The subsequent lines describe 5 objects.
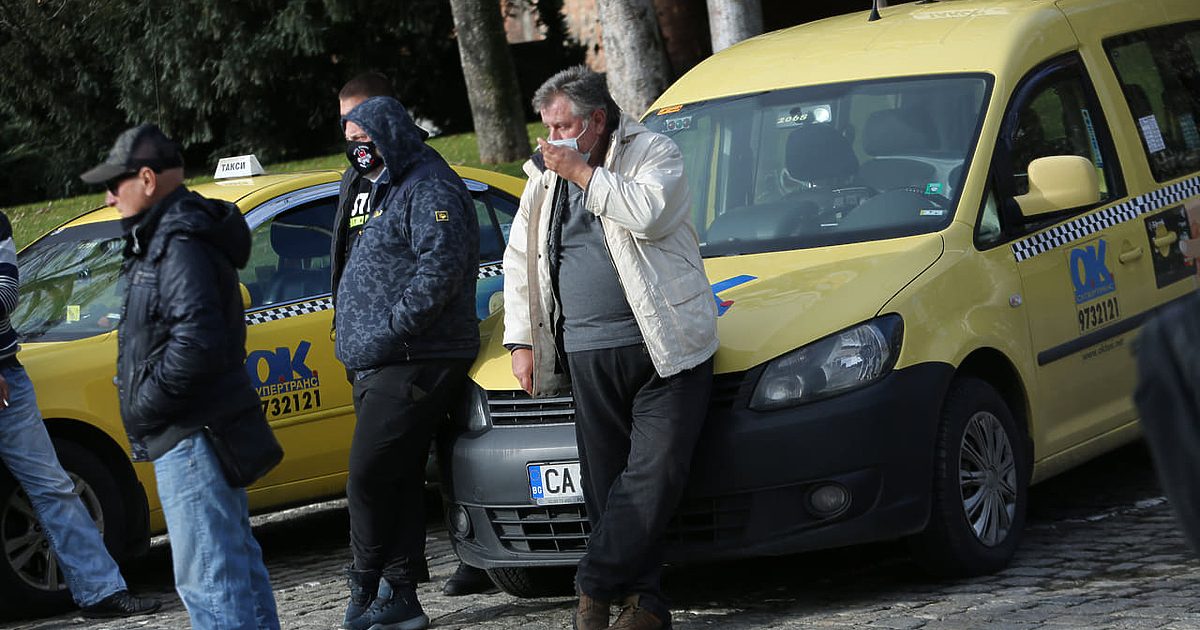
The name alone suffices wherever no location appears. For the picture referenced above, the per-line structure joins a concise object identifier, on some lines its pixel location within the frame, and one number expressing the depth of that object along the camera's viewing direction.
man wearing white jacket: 9.13
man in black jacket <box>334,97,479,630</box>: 10.01
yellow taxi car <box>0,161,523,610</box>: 12.13
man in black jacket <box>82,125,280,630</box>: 7.95
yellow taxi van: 9.56
